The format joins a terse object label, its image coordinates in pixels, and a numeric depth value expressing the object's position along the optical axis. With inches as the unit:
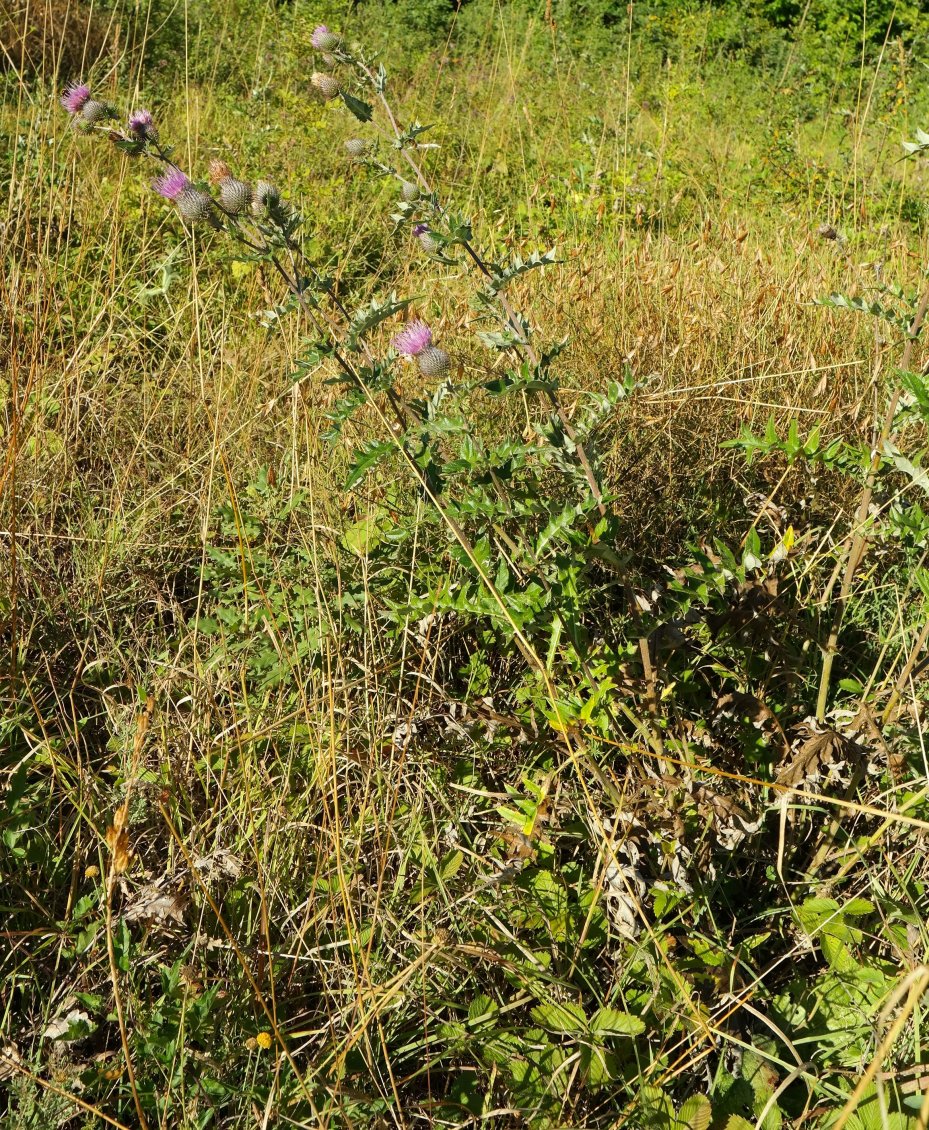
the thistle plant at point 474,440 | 58.8
